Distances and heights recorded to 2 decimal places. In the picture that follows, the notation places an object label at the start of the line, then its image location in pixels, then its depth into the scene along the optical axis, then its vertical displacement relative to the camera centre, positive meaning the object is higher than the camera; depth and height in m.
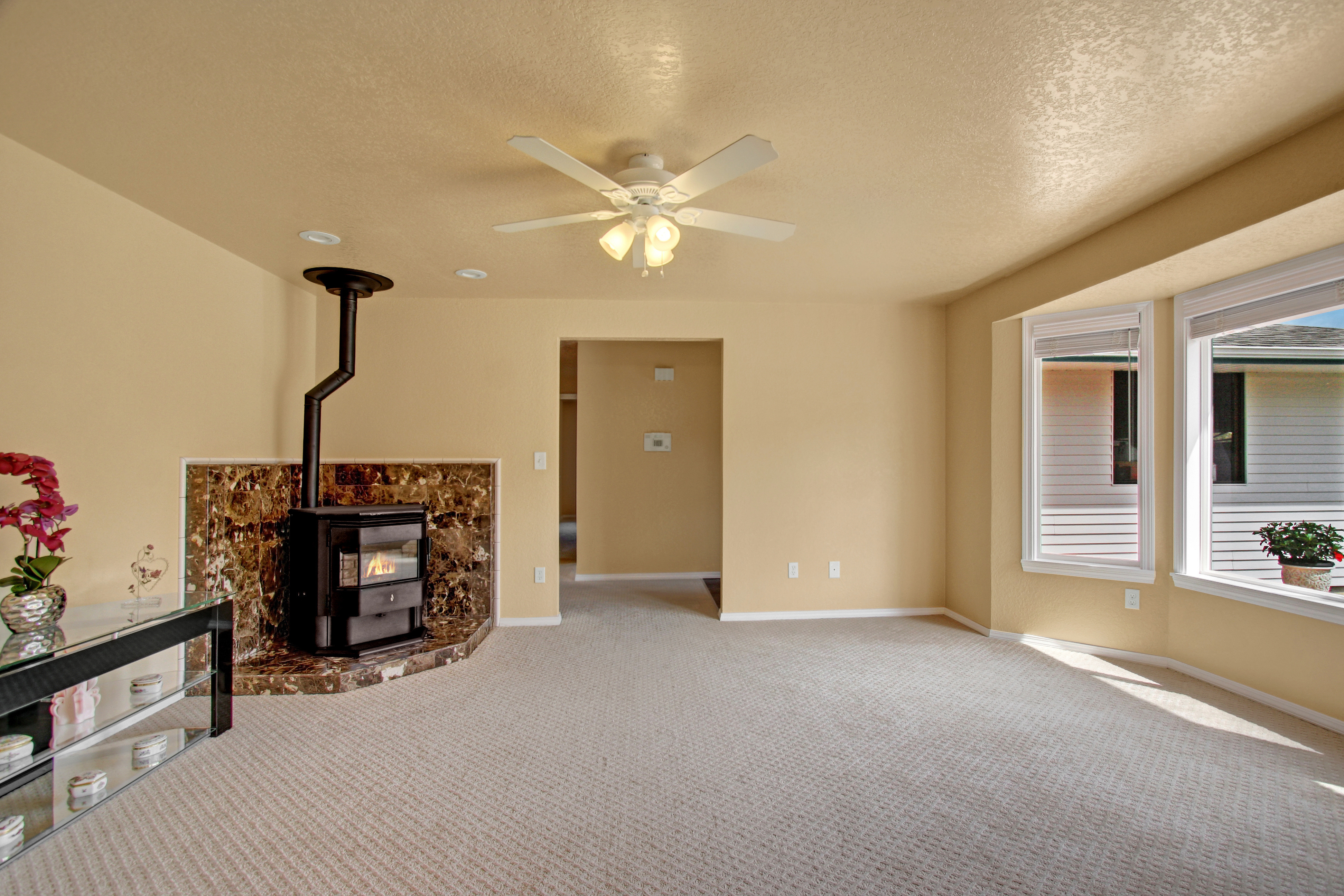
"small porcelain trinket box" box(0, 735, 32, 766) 1.92 -0.94
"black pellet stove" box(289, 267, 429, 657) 3.51 -0.69
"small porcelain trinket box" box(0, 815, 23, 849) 1.84 -1.16
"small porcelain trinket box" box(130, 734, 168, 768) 2.39 -1.19
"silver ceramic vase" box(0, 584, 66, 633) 2.06 -0.54
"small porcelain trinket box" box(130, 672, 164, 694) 2.48 -0.95
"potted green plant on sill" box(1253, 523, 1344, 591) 2.90 -0.46
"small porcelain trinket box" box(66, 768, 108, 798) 2.13 -1.17
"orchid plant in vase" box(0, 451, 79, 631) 2.08 -0.34
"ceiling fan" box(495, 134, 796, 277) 1.86 +0.92
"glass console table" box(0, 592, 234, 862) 1.95 -0.99
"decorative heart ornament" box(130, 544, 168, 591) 2.77 -0.55
